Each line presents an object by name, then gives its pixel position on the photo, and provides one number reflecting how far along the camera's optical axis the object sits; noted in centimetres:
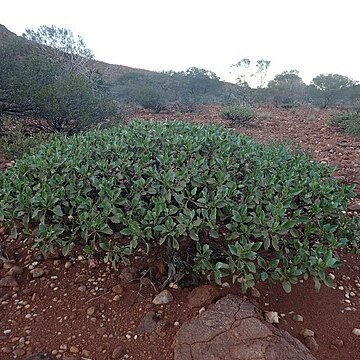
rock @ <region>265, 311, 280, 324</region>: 200
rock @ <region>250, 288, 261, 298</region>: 218
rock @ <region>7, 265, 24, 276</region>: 233
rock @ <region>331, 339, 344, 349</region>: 191
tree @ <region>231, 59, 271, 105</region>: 1603
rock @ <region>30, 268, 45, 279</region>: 231
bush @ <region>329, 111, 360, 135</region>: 795
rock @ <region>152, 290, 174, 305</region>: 209
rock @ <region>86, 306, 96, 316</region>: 205
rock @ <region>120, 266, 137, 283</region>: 226
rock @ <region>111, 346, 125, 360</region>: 179
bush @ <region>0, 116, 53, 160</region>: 433
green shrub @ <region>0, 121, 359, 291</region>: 186
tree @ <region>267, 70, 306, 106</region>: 1554
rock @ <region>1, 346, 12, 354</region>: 181
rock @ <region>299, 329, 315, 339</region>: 194
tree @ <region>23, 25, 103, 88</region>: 1203
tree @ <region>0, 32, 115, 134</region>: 647
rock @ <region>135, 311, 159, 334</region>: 193
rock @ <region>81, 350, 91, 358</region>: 181
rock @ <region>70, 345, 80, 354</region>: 182
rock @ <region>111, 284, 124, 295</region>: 218
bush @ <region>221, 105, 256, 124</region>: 910
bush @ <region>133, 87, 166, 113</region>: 1105
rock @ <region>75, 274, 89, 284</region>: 228
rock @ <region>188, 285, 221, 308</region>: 202
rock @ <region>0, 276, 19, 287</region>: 225
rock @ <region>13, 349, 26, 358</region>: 179
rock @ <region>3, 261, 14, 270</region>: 240
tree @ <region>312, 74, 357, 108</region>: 1603
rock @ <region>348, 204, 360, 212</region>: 337
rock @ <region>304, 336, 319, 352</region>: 187
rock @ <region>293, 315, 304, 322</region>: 206
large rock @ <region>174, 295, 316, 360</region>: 165
